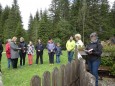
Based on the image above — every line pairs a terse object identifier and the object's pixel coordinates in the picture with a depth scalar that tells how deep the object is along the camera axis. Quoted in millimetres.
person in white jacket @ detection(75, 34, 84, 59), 4190
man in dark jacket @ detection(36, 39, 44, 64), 6390
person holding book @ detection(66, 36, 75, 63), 6195
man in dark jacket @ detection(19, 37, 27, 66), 6011
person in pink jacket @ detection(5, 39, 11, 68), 5516
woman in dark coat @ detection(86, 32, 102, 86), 3138
